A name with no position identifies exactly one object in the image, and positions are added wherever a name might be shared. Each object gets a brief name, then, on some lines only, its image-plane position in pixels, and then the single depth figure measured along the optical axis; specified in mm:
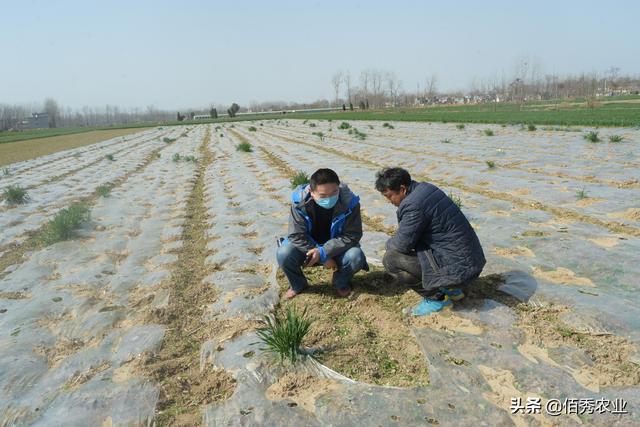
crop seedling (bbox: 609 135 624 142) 11406
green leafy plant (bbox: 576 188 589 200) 6680
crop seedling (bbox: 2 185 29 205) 9117
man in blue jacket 3955
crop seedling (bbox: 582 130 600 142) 12062
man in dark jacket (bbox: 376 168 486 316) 3432
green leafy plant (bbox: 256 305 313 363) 3002
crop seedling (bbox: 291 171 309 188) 8463
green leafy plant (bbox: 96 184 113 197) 9615
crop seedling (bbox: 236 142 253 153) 17469
